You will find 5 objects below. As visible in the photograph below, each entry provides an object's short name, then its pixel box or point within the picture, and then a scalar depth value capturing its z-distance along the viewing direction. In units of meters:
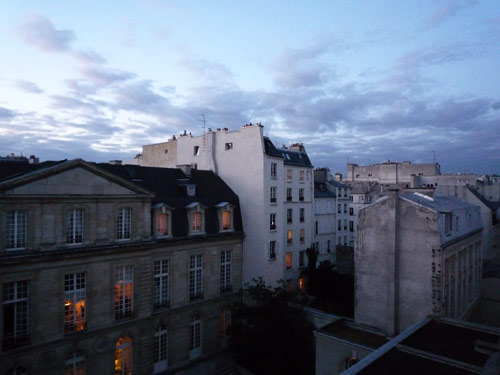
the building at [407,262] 19.17
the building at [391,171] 69.56
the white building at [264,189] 30.03
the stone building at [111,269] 18.14
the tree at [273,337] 24.06
